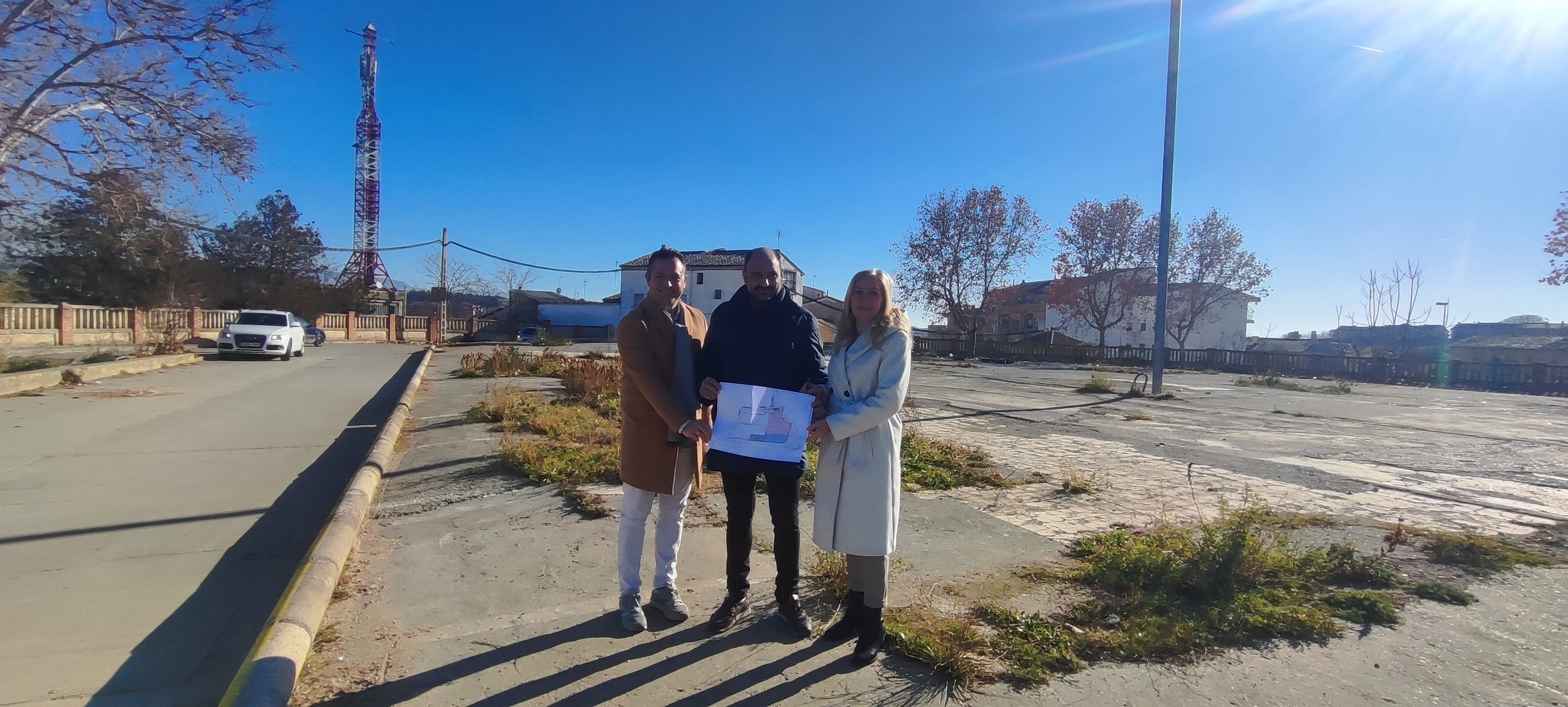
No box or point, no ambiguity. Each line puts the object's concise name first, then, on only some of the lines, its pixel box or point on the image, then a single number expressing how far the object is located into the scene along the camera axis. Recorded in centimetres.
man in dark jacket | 301
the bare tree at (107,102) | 1387
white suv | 2170
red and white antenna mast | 5862
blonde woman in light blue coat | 285
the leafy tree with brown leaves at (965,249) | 4256
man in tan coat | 303
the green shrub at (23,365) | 1338
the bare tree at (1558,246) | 2520
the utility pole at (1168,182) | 1652
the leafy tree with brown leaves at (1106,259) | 4012
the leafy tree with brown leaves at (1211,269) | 3972
